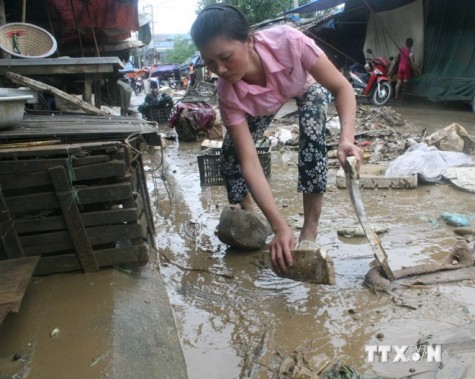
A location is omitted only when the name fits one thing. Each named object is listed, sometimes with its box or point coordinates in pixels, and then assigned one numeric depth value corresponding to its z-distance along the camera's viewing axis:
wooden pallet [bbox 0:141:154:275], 1.99
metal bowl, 2.08
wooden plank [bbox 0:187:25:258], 2.00
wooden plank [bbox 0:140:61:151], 2.01
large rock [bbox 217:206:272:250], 2.88
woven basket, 4.58
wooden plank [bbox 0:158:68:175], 1.95
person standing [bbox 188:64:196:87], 22.80
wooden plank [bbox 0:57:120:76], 3.78
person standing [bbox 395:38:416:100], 11.36
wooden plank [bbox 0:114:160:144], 2.16
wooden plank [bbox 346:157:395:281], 2.10
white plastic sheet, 4.39
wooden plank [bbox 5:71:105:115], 3.27
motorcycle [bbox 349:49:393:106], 11.20
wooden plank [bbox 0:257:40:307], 1.62
